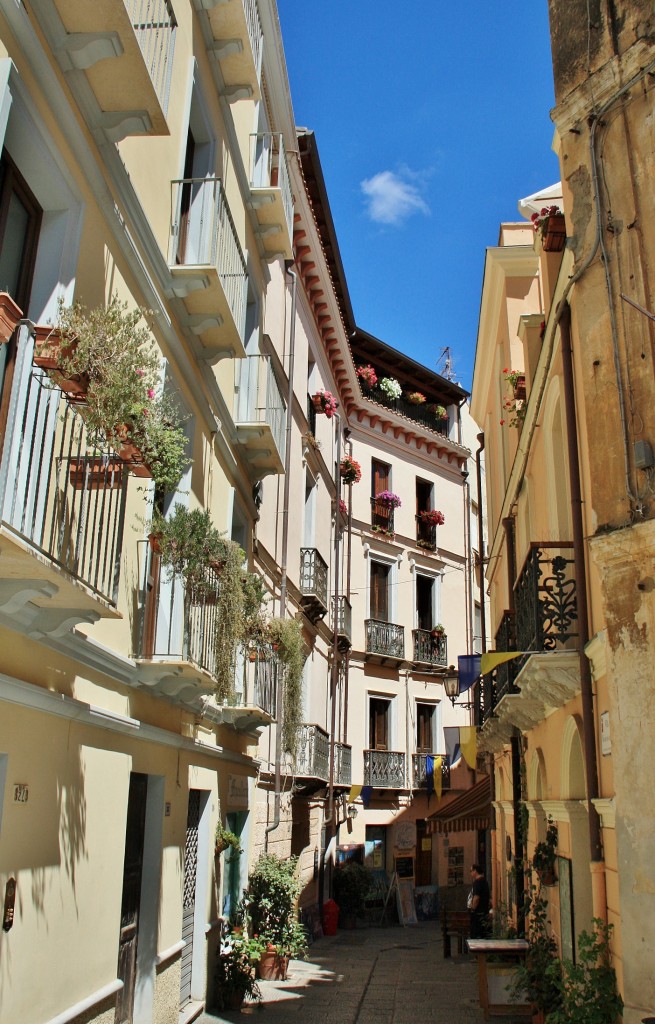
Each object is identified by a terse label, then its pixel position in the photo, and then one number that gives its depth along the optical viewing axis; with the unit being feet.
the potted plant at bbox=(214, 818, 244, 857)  38.69
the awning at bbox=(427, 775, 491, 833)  63.77
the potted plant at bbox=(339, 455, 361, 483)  87.25
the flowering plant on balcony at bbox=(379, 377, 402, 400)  102.32
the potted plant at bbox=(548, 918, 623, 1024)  22.49
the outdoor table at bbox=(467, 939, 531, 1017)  39.22
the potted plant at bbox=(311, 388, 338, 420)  74.54
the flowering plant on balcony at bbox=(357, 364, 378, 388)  98.17
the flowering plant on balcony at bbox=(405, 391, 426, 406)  106.73
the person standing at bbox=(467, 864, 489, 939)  55.93
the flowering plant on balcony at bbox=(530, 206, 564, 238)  34.31
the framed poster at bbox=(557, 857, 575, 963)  30.86
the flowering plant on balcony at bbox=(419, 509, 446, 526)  102.94
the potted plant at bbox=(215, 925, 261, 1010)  38.22
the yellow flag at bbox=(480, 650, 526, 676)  31.56
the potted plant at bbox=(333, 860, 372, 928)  77.71
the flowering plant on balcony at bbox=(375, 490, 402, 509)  97.14
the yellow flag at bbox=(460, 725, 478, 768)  55.62
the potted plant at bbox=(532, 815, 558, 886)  33.50
